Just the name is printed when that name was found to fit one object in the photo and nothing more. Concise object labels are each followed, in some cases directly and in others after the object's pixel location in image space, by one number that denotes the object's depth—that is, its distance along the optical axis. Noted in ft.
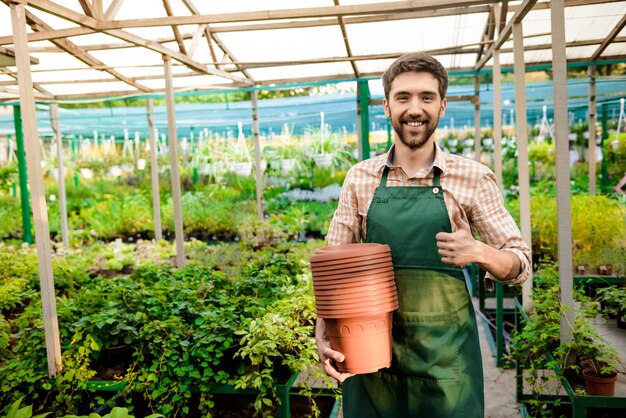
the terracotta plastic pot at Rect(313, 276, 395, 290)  5.18
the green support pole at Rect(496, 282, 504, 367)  14.64
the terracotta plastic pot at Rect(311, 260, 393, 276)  5.17
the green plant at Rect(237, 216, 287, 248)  24.47
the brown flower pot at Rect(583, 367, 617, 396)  8.91
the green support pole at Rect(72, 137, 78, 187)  44.05
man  5.53
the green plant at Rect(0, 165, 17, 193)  21.38
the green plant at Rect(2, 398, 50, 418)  7.21
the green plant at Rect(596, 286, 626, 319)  12.00
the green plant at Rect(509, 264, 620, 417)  9.48
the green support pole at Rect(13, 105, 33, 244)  27.04
